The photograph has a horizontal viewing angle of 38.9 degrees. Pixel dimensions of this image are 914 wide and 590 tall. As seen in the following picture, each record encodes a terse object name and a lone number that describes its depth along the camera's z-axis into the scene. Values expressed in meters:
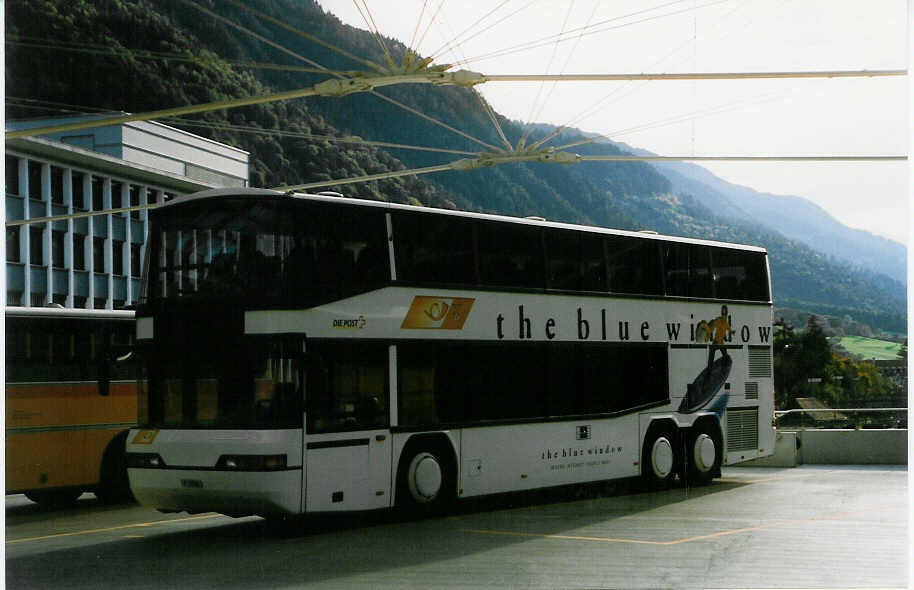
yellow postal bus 15.61
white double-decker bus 12.36
